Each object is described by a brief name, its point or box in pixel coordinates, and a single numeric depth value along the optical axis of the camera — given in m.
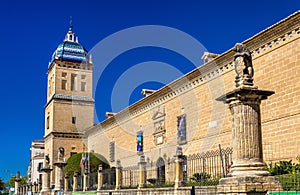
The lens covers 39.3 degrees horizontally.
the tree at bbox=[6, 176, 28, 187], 65.75
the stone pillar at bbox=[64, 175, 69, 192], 22.56
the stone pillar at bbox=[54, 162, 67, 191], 21.98
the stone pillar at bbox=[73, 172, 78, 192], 21.62
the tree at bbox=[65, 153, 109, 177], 33.34
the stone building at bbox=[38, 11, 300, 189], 14.70
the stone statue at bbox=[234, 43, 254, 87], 8.35
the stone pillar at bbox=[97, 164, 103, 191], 18.05
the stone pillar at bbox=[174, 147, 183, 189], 12.28
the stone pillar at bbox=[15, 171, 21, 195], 36.83
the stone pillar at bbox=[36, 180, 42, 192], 29.14
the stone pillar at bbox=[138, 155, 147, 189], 14.77
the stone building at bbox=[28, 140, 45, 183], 49.56
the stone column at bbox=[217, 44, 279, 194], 7.81
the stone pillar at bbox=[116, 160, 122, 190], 16.35
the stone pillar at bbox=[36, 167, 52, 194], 23.51
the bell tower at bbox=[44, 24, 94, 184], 42.03
